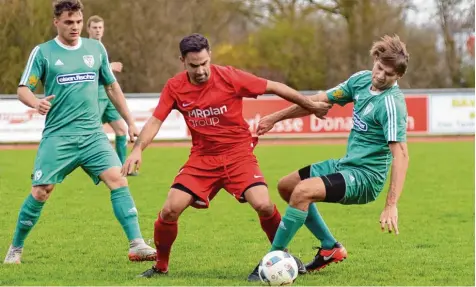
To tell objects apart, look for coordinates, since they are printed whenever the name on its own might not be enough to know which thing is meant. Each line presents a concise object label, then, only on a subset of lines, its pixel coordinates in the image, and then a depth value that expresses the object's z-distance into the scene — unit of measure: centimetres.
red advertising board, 4984
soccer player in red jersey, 1416
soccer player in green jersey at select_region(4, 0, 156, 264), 1565
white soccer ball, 1326
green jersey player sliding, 1381
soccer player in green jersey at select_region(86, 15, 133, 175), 2650
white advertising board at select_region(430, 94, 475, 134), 5175
